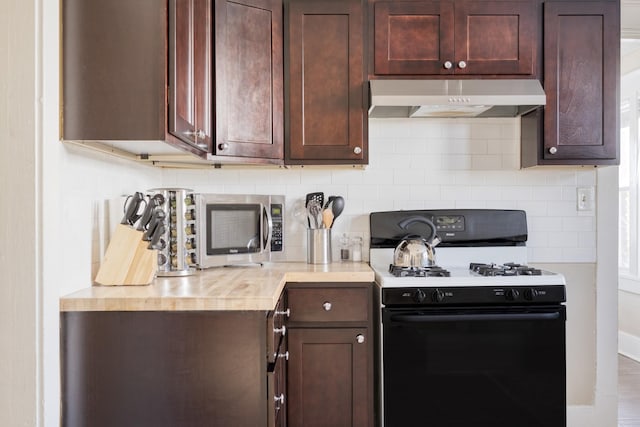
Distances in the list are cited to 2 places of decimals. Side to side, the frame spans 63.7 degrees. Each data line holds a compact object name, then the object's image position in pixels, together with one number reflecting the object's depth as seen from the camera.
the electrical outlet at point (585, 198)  2.84
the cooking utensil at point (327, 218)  2.68
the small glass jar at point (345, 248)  2.80
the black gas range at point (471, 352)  2.21
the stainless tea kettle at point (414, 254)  2.45
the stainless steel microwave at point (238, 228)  2.34
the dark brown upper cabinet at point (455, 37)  2.50
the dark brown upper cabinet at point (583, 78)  2.50
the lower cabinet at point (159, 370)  1.64
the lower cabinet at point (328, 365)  2.28
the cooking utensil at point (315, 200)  2.71
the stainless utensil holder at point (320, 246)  2.65
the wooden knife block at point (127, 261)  1.88
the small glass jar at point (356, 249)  2.79
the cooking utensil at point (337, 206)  2.70
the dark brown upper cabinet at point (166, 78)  1.63
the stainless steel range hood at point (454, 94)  2.38
